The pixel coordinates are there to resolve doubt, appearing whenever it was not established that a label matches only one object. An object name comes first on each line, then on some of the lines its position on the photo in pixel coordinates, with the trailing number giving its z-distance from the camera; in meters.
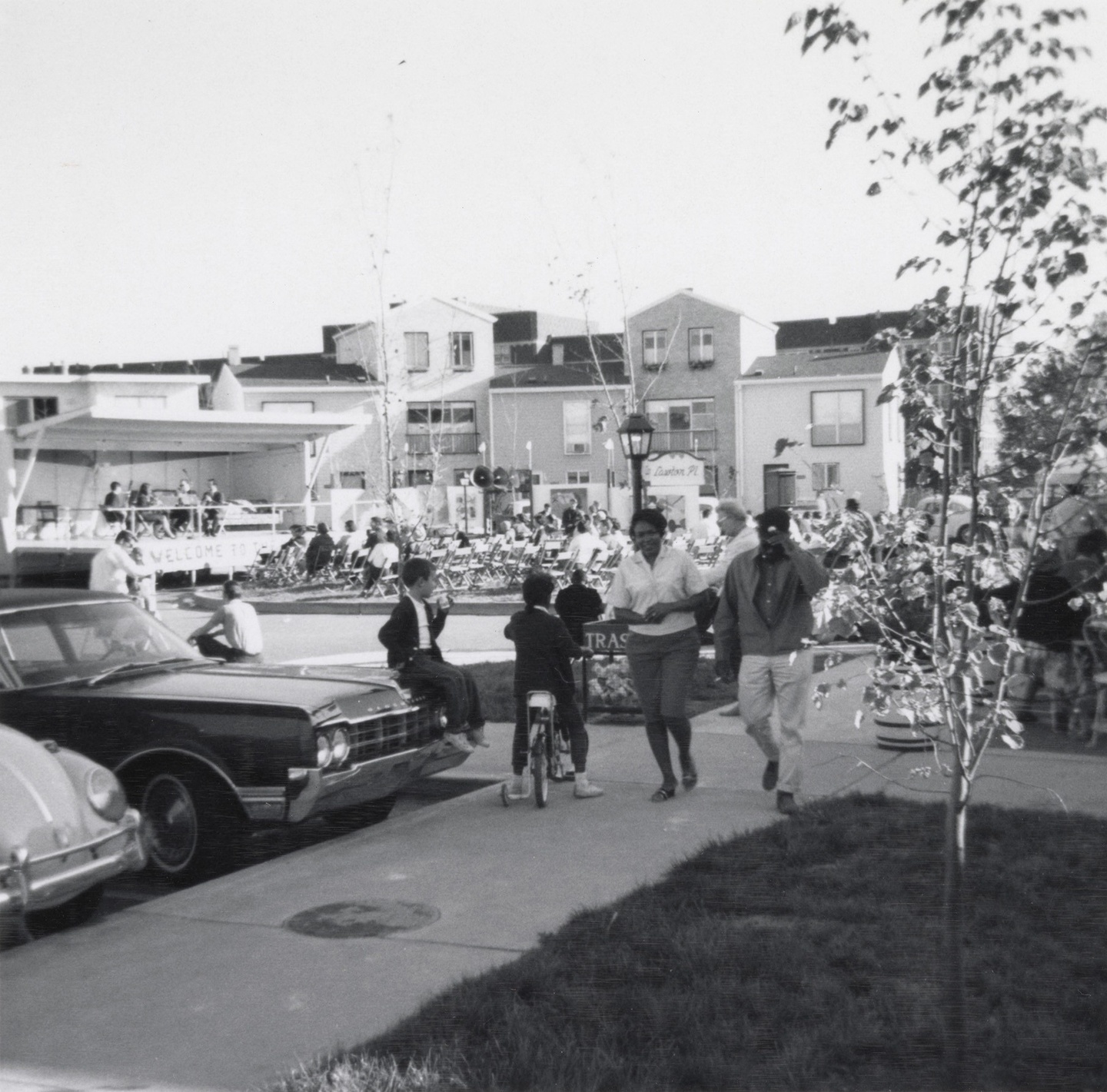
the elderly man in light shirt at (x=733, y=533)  10.34
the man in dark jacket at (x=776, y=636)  7.23
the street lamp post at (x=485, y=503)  44.75
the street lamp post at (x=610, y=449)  45.52
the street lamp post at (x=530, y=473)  48.81
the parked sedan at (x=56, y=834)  5.17
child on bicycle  7.88
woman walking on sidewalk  7.64
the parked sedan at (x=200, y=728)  6.61
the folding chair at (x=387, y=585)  23.92
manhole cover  5.43
